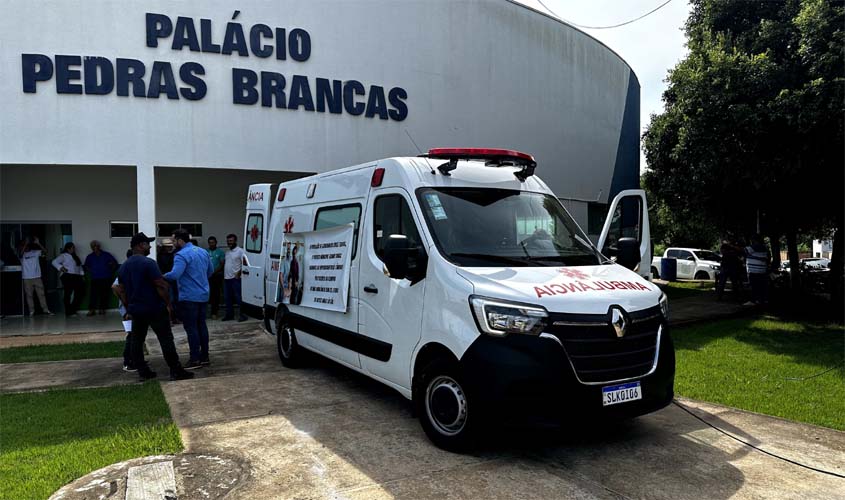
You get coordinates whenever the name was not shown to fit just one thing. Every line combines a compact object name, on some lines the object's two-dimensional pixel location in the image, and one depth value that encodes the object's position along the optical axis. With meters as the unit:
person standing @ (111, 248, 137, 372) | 6.65
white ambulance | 3.72
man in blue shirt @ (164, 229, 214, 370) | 6.65
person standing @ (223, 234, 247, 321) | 11.05
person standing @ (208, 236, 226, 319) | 11.96
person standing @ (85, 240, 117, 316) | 12.46
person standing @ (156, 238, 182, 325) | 10.91
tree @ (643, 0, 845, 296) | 8.92
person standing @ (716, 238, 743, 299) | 14.34
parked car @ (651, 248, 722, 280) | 23.05
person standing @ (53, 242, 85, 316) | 12.34
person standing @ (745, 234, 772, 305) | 12.16
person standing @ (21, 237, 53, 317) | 12.02
